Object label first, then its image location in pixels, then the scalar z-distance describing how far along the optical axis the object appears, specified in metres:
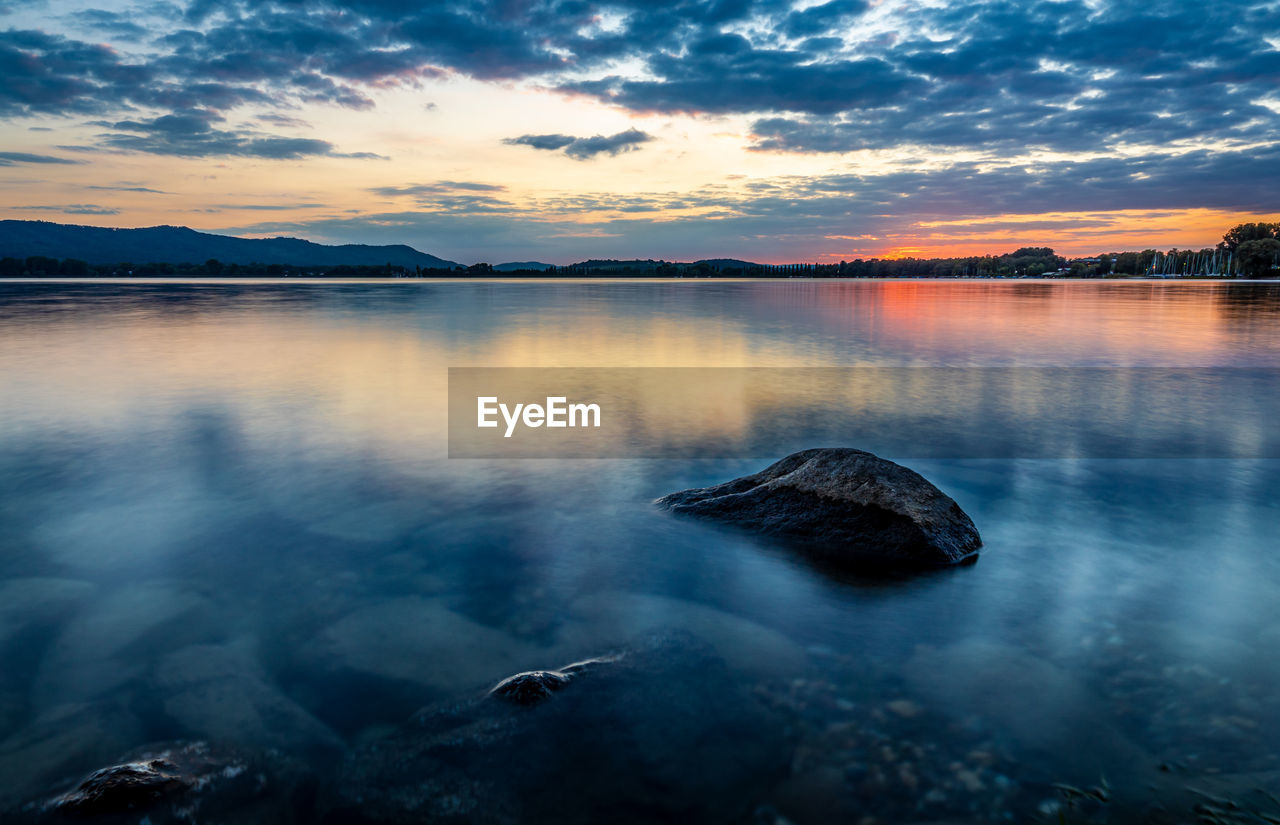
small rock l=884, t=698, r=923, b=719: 4.29
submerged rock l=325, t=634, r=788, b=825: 3.58
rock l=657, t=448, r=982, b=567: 6.64
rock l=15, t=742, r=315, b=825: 3.48
